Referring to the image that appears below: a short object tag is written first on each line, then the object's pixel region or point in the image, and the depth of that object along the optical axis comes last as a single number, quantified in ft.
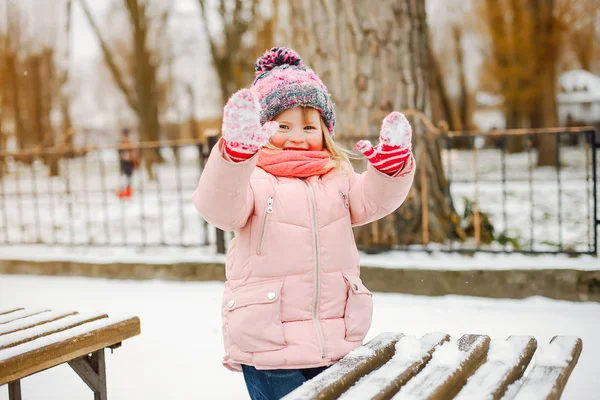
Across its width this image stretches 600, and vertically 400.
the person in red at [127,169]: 38.78
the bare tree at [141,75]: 61.26
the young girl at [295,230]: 6.42
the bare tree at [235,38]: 62.03
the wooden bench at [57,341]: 7.35
